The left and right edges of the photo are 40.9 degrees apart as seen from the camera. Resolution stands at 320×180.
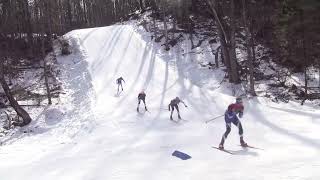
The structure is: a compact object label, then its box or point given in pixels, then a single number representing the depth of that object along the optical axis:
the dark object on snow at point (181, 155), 15.35
